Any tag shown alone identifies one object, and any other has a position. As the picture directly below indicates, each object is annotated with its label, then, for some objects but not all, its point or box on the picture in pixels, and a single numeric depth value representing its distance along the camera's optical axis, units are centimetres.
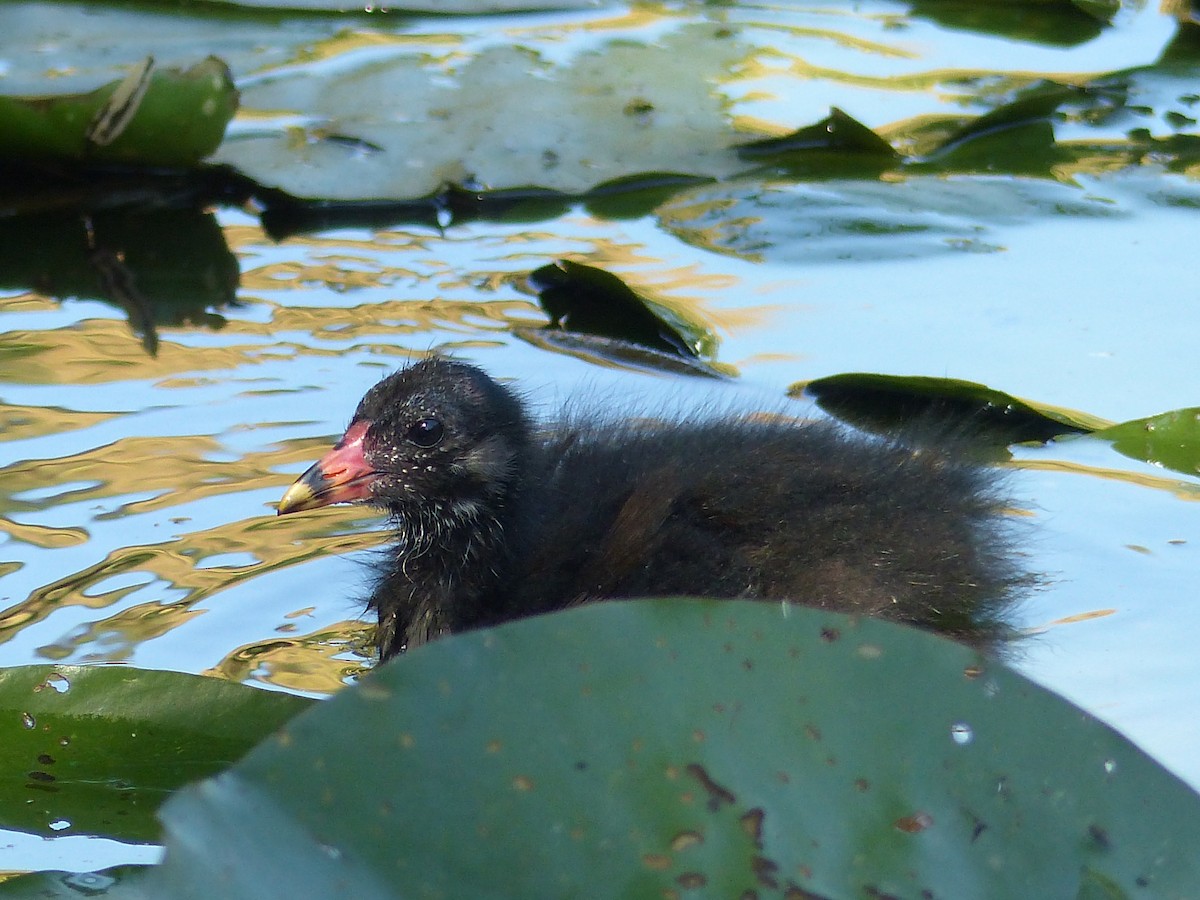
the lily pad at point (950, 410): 690
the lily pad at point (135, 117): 877
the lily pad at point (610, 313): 796
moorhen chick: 552
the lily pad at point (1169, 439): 675
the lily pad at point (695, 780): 327
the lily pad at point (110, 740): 450
